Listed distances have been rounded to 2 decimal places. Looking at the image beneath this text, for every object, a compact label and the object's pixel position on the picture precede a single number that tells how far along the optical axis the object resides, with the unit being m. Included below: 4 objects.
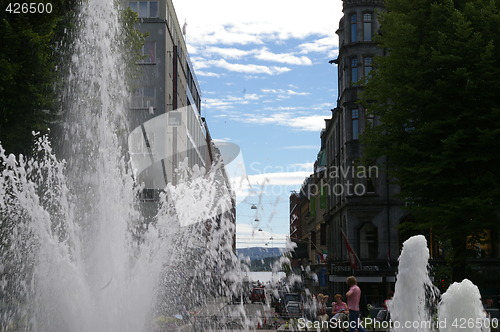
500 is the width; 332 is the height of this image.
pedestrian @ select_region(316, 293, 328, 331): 17.91
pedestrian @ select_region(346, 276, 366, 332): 15.68
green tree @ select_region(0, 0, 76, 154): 22.12
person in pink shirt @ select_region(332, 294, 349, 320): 15.91
